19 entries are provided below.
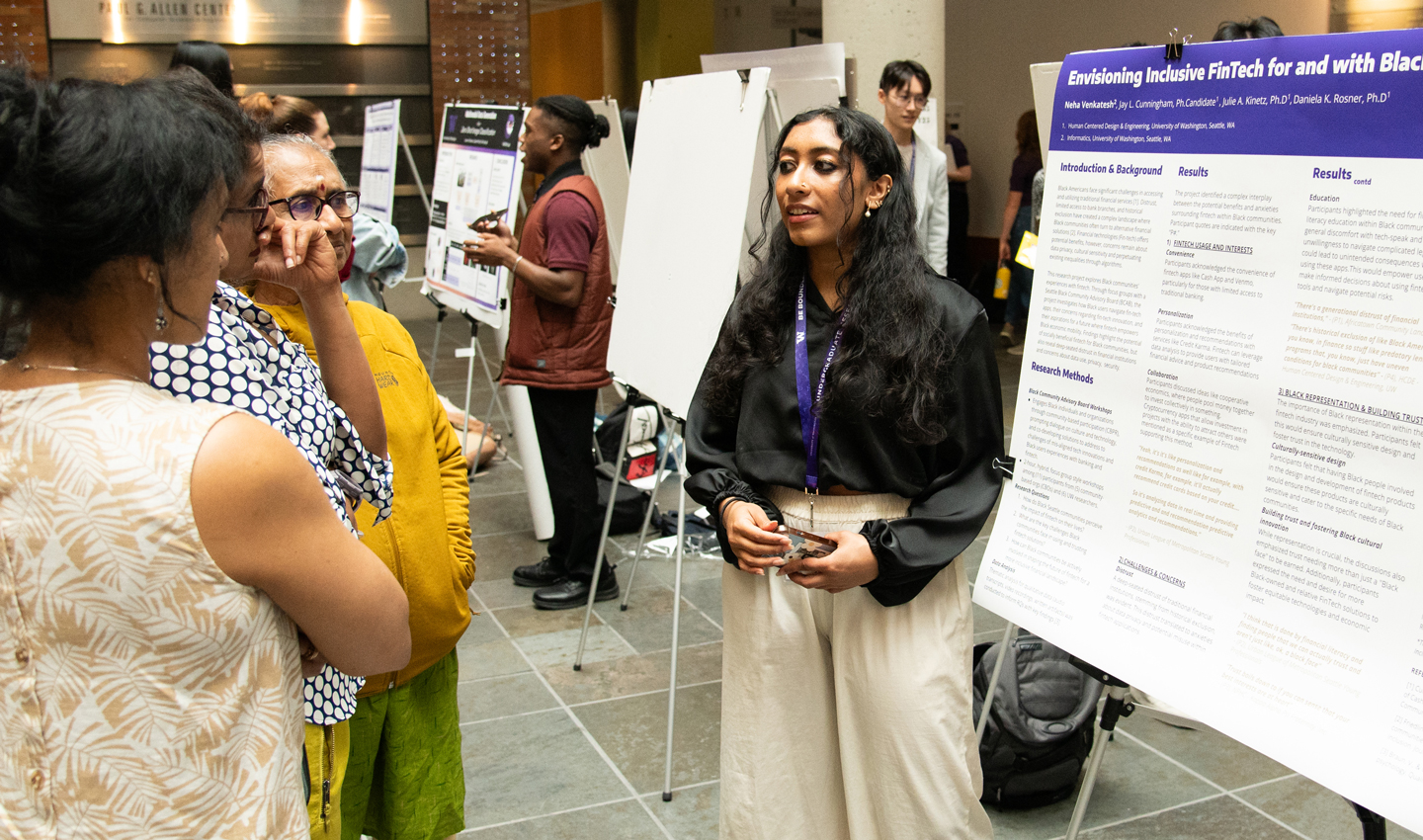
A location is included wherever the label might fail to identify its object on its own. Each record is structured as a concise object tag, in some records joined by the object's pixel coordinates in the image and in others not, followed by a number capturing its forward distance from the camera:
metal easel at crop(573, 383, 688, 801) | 2.92
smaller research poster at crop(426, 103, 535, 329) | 4.99
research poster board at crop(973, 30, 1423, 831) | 1.42
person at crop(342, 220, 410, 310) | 3.78
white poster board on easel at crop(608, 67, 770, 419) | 2.76
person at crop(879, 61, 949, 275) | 5.12
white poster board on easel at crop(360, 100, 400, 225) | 6.78
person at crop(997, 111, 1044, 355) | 8.63
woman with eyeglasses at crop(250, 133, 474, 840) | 1.75
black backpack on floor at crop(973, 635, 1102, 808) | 2.78
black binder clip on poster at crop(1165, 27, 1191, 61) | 1.66
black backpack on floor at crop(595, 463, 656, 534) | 5.01
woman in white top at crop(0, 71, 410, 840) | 0.97
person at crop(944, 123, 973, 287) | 10.47
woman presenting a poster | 1.92
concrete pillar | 5.86
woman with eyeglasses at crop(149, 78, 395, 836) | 1.22
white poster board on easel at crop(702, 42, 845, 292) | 2.95
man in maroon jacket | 4.05
